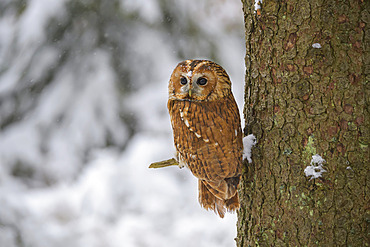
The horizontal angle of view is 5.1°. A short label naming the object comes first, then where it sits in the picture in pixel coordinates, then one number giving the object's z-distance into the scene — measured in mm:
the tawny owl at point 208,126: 9115
